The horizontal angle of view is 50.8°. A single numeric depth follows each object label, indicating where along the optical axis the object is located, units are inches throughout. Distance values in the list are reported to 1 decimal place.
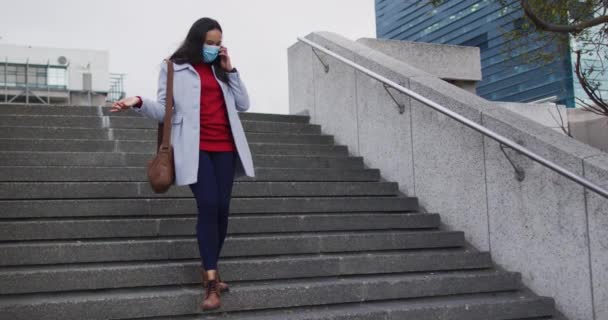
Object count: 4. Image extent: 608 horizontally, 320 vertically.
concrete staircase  154.1
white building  1617.9
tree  197.0
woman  146.6
